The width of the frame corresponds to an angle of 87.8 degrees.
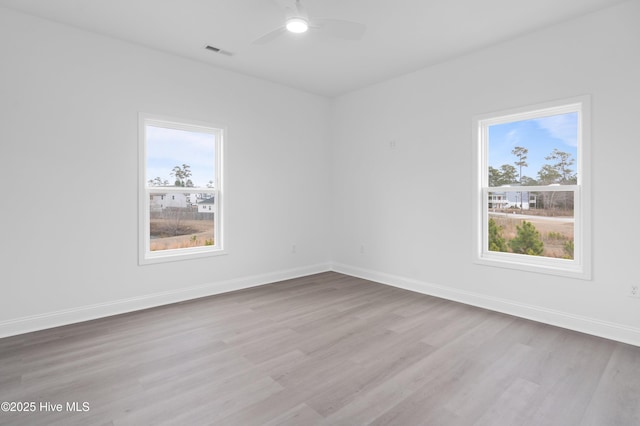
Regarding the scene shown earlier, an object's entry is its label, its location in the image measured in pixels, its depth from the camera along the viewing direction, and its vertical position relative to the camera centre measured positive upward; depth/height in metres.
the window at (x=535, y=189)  3.24 +0.30
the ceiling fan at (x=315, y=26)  2.45 +1.45
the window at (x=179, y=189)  3.89 +0.30
